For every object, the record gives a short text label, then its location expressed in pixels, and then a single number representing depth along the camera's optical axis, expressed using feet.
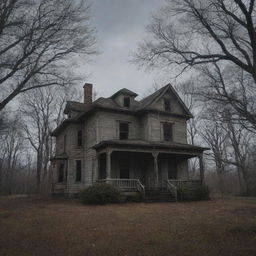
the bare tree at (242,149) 104.48
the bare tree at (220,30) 33.08
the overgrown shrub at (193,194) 62.49
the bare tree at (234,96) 59.98
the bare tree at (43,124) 119.55
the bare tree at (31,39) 41.96
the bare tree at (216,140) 127.95
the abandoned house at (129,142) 70.36
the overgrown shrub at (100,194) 53.92
